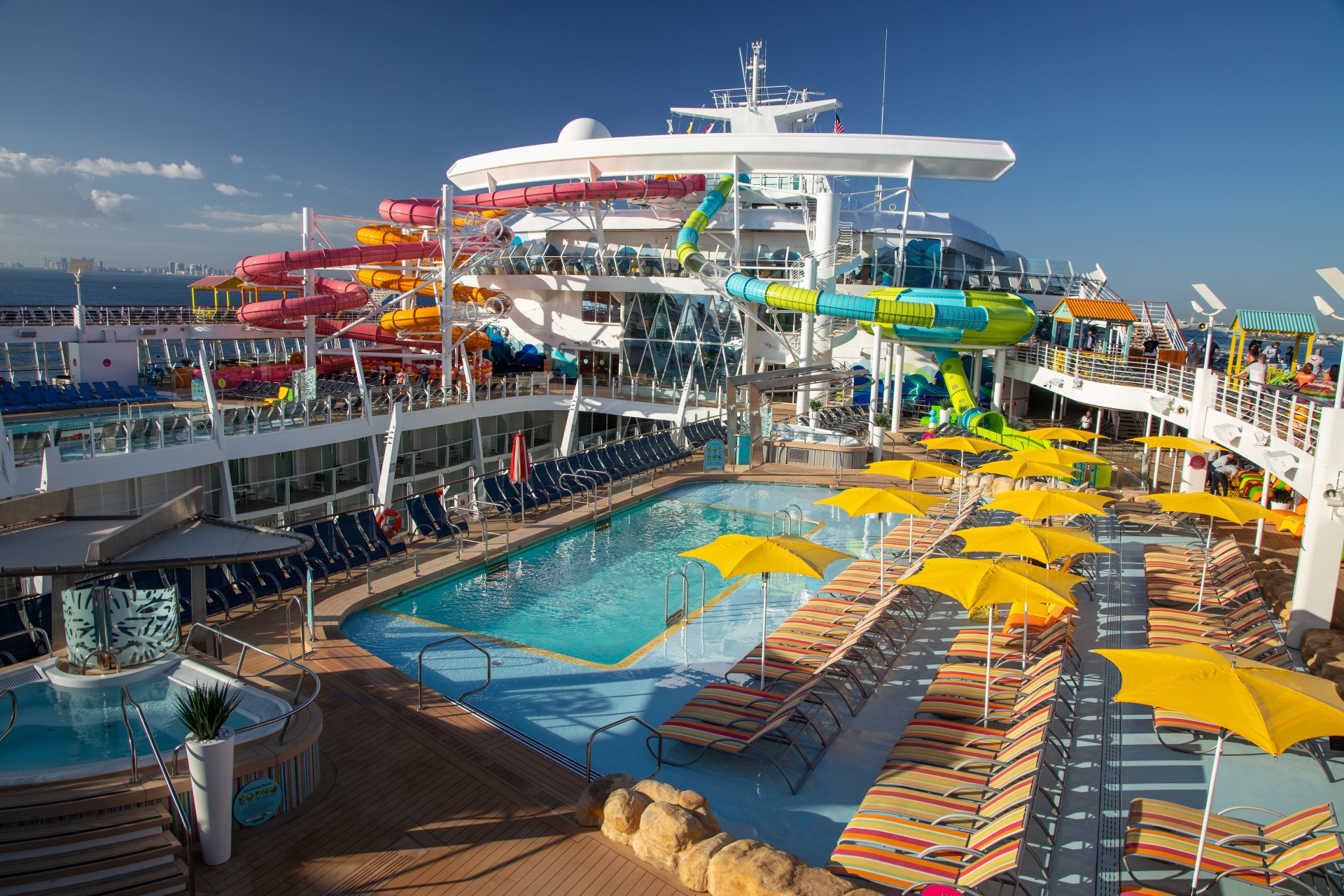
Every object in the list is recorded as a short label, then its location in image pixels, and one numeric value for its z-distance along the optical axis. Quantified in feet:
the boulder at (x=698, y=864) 15.56
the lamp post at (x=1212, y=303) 49.37
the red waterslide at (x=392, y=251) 66.95
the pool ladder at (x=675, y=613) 30.46
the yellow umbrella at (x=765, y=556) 25.07
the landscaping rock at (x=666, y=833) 16.10
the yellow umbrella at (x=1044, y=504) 31.65
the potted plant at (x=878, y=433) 57.67
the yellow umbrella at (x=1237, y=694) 14.83
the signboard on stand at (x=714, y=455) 56.18
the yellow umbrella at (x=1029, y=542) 26.48
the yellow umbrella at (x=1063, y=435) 47.44
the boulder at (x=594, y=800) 17.57
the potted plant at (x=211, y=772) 15.52
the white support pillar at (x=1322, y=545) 27.22
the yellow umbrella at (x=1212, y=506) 31.07
